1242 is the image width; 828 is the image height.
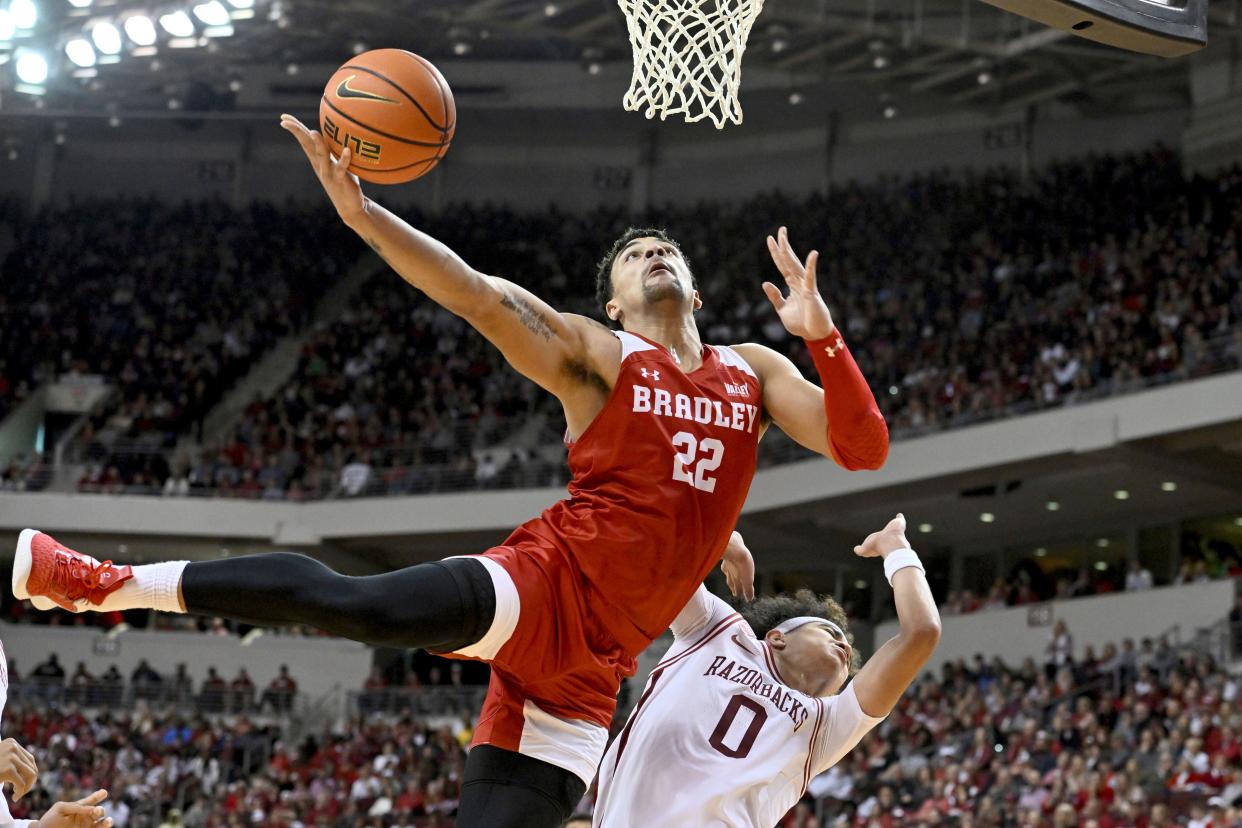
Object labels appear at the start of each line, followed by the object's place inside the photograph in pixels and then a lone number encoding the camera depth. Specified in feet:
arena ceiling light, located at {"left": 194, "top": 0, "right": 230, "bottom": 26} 89.71
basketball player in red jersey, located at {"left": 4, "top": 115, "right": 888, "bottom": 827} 13.89
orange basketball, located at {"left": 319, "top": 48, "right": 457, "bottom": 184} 15.57
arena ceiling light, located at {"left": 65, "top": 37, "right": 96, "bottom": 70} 90.94
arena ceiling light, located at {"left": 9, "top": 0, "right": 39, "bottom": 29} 88.17
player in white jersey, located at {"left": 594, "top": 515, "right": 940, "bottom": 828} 15.57
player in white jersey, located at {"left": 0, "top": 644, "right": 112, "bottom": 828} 14.56
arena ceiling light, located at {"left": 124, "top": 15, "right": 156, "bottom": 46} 90.48
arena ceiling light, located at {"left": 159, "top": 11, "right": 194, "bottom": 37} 89.97
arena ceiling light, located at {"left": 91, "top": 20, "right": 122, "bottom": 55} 90.79
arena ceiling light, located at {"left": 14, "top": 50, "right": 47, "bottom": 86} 90.60
